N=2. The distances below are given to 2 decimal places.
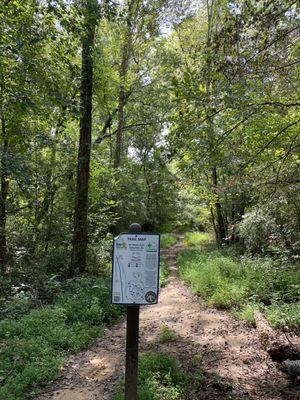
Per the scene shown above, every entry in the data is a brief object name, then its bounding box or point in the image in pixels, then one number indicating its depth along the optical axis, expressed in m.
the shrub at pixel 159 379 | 3.75
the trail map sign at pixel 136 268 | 3.09
